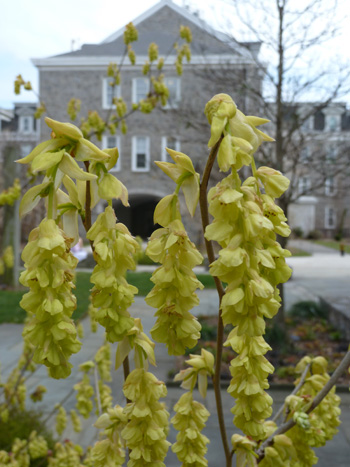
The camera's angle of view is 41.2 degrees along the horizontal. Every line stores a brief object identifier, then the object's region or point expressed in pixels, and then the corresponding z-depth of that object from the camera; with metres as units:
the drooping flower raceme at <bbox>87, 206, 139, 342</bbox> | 0.61
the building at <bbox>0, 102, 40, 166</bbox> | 29.45
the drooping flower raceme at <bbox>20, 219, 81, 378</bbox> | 0.56
